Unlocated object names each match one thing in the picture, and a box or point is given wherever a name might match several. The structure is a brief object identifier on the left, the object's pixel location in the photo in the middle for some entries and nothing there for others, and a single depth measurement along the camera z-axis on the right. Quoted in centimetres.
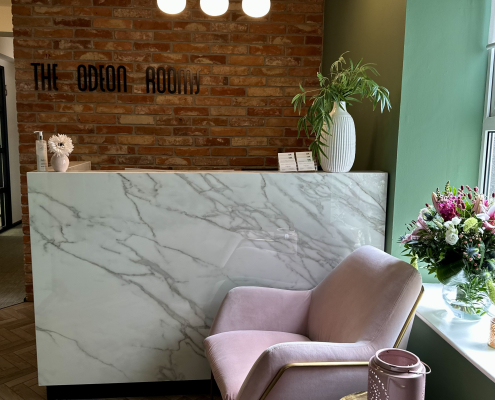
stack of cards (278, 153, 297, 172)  216
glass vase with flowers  156
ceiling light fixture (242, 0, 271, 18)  222
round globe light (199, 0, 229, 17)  214
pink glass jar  116
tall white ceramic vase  209
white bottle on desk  199
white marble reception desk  205
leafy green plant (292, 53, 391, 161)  205
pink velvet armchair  143
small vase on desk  203
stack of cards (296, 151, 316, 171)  216
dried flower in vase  200
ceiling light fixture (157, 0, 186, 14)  216
